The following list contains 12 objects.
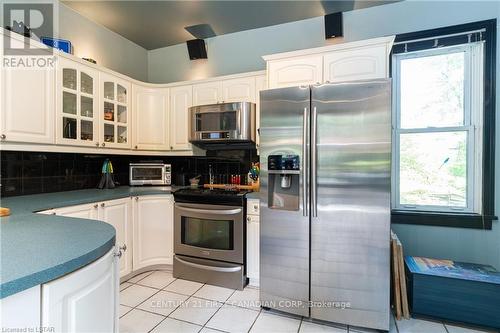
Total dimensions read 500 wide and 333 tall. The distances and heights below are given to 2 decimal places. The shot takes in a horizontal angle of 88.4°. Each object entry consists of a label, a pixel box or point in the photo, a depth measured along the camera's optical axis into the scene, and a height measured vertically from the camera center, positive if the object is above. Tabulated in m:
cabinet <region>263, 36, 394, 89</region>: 2.04 +0.85
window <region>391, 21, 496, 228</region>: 2.21 +0.33
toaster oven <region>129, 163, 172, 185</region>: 3.04 -0.14
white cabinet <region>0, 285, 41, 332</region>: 0.66 -0.40
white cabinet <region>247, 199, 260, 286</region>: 2.41 -0.71
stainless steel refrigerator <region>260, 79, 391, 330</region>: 1.77 -0.28
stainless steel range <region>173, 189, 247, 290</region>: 2.42 -0.73
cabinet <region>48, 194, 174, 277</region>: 2.45 -0.68
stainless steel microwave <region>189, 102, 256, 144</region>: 2.68 +0.44
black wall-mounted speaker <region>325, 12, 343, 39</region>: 2.63 +1.44
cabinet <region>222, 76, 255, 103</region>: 2.77 +0.81
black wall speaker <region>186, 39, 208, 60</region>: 3.27 +1.47
